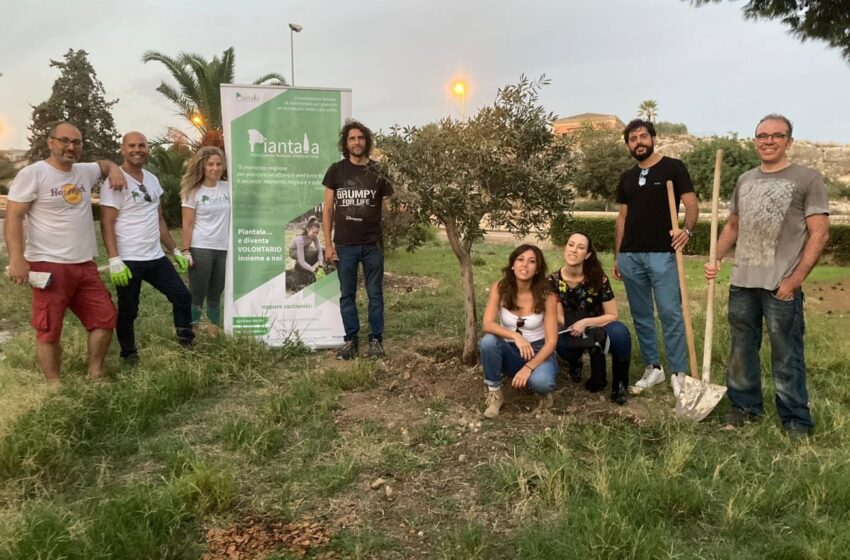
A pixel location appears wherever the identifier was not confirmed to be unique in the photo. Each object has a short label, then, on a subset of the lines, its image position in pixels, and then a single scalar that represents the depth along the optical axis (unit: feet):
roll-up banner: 17.94
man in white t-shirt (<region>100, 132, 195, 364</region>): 15.60
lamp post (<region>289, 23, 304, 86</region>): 69.28
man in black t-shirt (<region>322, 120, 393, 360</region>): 16.35
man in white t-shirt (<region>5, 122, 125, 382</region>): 13.33
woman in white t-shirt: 17.62
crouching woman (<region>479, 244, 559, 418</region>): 12.77
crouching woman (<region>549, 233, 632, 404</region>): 13.79
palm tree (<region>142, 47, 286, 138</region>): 66.44
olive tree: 13.91
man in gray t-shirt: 11.18
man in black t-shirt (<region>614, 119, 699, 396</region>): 13.96
